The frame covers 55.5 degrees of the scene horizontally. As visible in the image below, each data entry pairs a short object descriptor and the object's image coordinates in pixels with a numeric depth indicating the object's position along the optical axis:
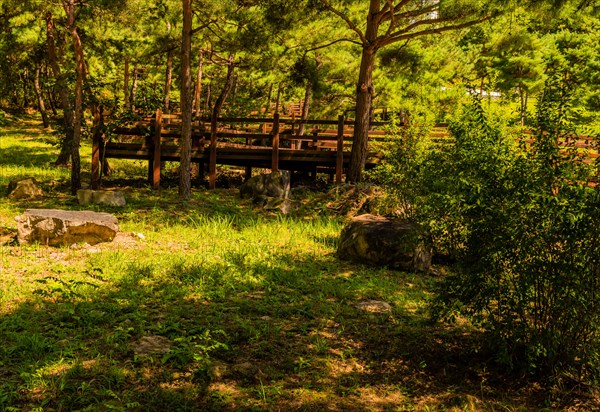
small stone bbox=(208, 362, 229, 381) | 4.74
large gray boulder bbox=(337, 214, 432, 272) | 8.86
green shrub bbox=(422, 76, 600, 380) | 4.57
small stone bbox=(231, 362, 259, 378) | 4.85
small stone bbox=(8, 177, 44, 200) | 13.22
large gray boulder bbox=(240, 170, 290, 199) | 14.29
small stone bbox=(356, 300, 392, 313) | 6.78
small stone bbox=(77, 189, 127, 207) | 12.77
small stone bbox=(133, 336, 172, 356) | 5.09
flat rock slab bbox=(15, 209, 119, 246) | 8.79
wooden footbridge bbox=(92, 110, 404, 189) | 15.73
